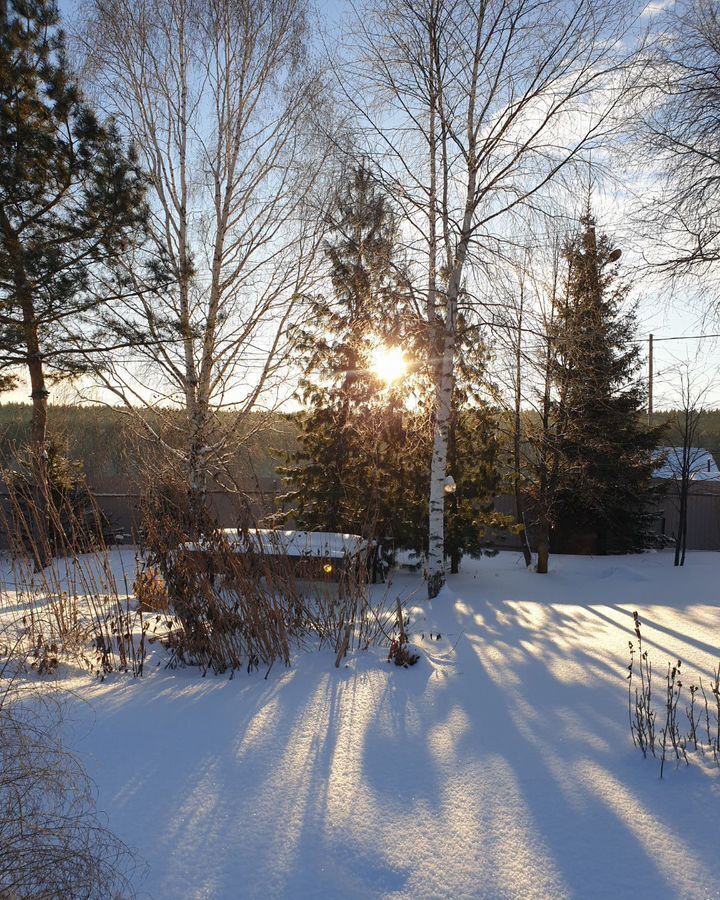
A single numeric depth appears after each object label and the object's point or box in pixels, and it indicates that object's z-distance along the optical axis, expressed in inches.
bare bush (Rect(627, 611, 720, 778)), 135.3
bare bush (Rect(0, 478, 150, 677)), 189.0
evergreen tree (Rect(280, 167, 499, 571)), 417.4
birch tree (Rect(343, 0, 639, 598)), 312.7
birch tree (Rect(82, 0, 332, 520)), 391.9
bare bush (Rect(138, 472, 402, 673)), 194.7
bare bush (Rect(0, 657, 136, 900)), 83.1
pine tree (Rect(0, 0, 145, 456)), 274.5
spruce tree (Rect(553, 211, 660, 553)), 519.2
